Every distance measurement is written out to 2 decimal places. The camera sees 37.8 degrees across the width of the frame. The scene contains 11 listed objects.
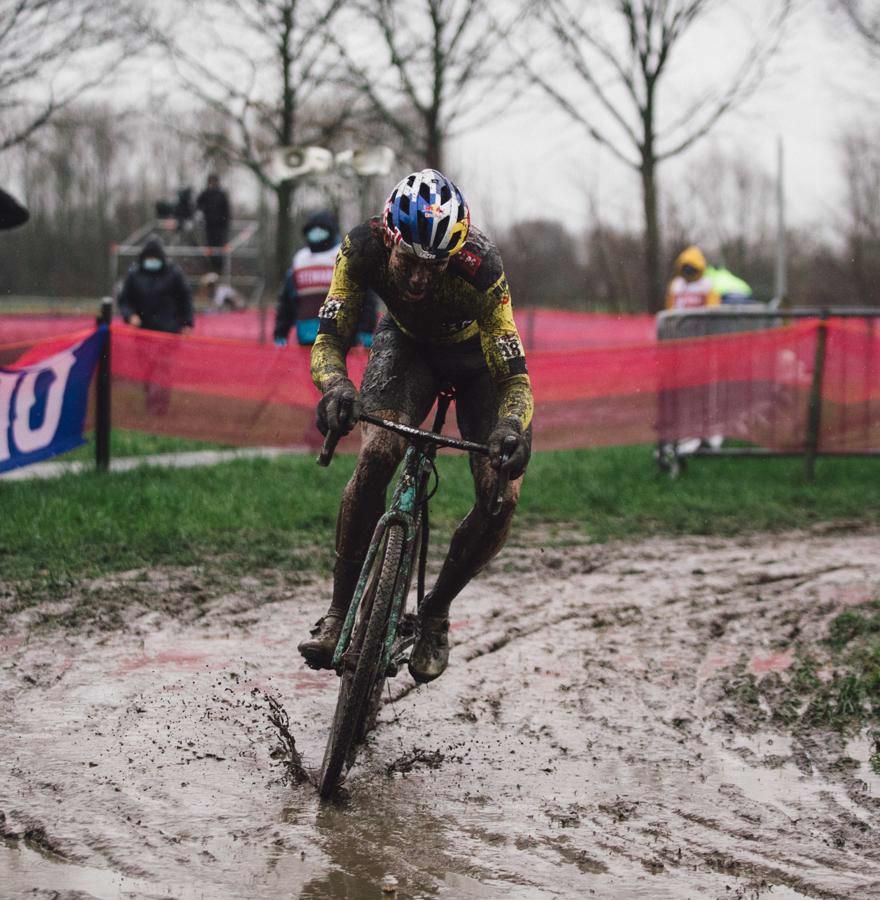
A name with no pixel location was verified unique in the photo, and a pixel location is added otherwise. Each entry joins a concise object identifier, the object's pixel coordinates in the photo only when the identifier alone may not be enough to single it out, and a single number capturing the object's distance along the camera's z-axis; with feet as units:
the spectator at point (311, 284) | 38.27
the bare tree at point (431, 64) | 75.25
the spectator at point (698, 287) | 46.44
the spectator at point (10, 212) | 34.73
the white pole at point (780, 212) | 78.69
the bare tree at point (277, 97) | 76.79
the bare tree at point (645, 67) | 75.92
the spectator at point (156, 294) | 46.19
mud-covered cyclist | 15.38
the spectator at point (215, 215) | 79.25
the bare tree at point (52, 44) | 59.21
